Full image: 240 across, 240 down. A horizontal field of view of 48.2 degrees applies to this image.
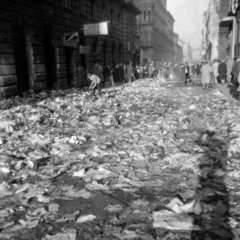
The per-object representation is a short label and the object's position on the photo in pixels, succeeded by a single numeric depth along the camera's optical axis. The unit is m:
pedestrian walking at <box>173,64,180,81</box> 29.31
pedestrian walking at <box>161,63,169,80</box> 27.49
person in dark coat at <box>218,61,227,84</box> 17.83
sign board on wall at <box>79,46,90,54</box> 17.83
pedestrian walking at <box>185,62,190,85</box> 21.12
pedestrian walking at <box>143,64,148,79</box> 29.59
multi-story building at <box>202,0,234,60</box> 23.88
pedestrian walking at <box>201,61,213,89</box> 16.73
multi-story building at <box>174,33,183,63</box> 90.10
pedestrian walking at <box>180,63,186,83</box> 21.01
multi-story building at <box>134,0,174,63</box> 49.59
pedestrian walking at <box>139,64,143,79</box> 28.42
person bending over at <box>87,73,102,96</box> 13.51
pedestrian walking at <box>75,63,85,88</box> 17.42
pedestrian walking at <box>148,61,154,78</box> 29.49
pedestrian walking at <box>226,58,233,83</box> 20.15
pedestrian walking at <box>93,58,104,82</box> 13.69
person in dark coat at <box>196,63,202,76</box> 34.28
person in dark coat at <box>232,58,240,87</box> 14.19
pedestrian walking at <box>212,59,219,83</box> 18.85
